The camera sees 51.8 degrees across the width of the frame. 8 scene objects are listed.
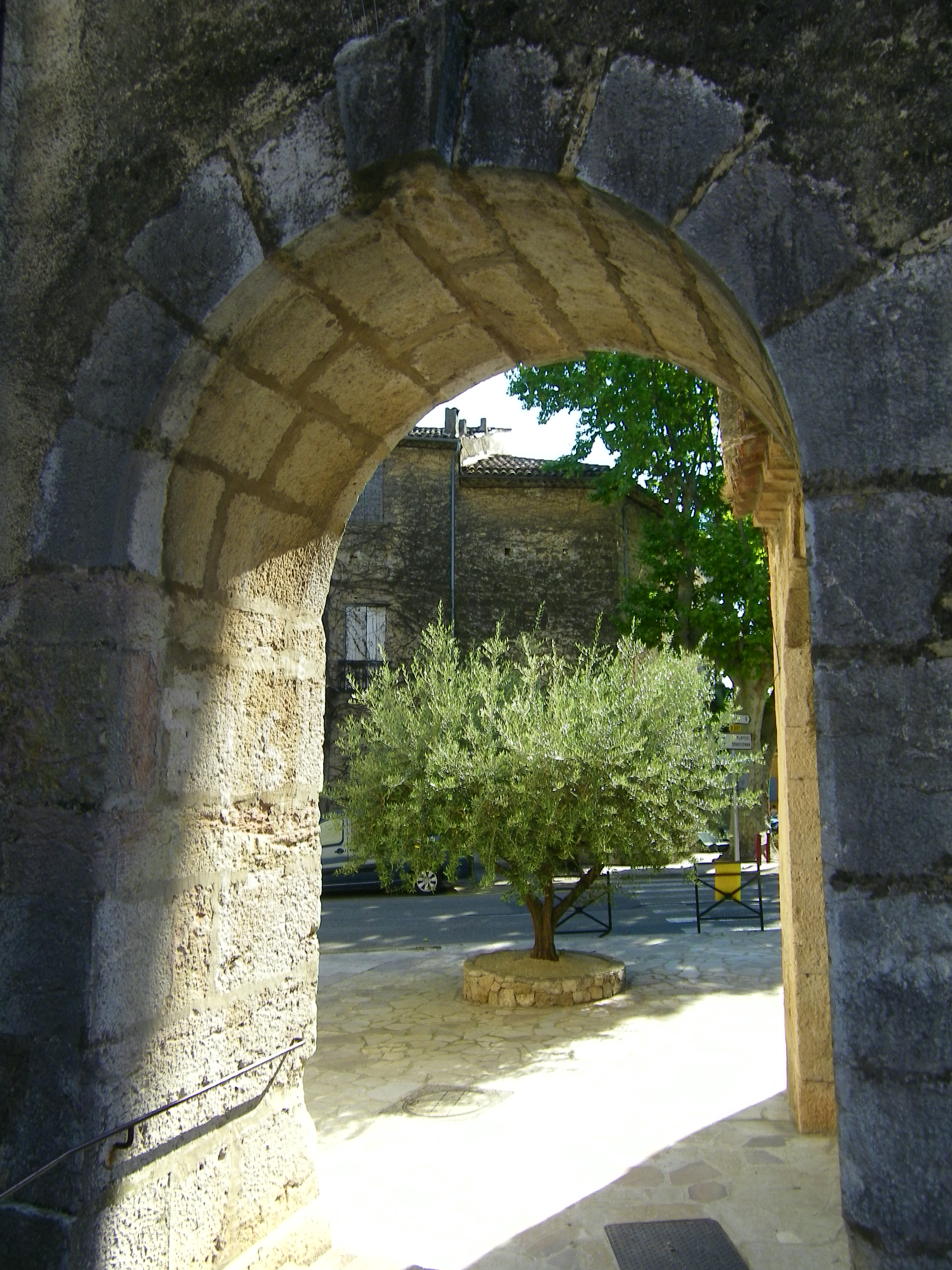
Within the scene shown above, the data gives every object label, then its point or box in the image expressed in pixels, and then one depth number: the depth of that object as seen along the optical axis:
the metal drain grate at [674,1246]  3.09
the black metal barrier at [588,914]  8.14
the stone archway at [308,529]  1.64
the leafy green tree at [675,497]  14.54
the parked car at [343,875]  13.55
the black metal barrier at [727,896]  9.92
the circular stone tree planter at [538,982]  7.13
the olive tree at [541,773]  6.96
